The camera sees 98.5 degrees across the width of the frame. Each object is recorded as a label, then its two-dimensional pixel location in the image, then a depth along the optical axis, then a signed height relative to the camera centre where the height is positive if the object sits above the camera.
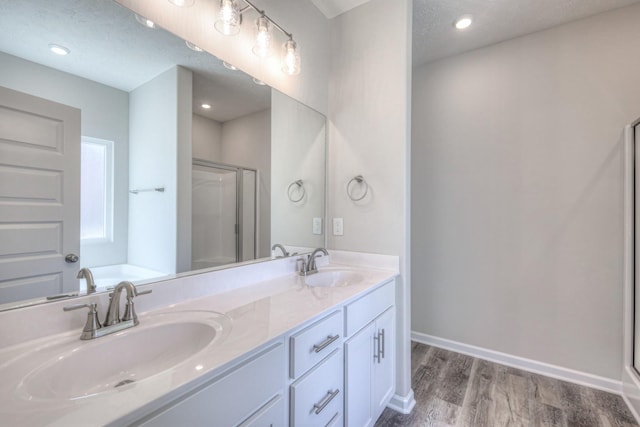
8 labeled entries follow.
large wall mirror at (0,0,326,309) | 0.79 +0.24
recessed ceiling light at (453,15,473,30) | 1.96 +1.40
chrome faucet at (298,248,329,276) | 1.67 -0.31
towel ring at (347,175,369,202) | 1.87 +0.21
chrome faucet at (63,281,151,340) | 0.79 -0.31
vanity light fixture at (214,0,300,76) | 1.22 +0.91
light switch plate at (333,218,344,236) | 1.97 -0.08
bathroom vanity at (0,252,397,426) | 0.56 -0.38
